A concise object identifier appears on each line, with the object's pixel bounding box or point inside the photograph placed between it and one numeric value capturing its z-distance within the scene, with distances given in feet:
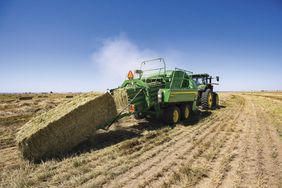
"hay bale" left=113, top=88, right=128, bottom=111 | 25.79
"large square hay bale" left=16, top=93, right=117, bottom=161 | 16.48
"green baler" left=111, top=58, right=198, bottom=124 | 26.80
